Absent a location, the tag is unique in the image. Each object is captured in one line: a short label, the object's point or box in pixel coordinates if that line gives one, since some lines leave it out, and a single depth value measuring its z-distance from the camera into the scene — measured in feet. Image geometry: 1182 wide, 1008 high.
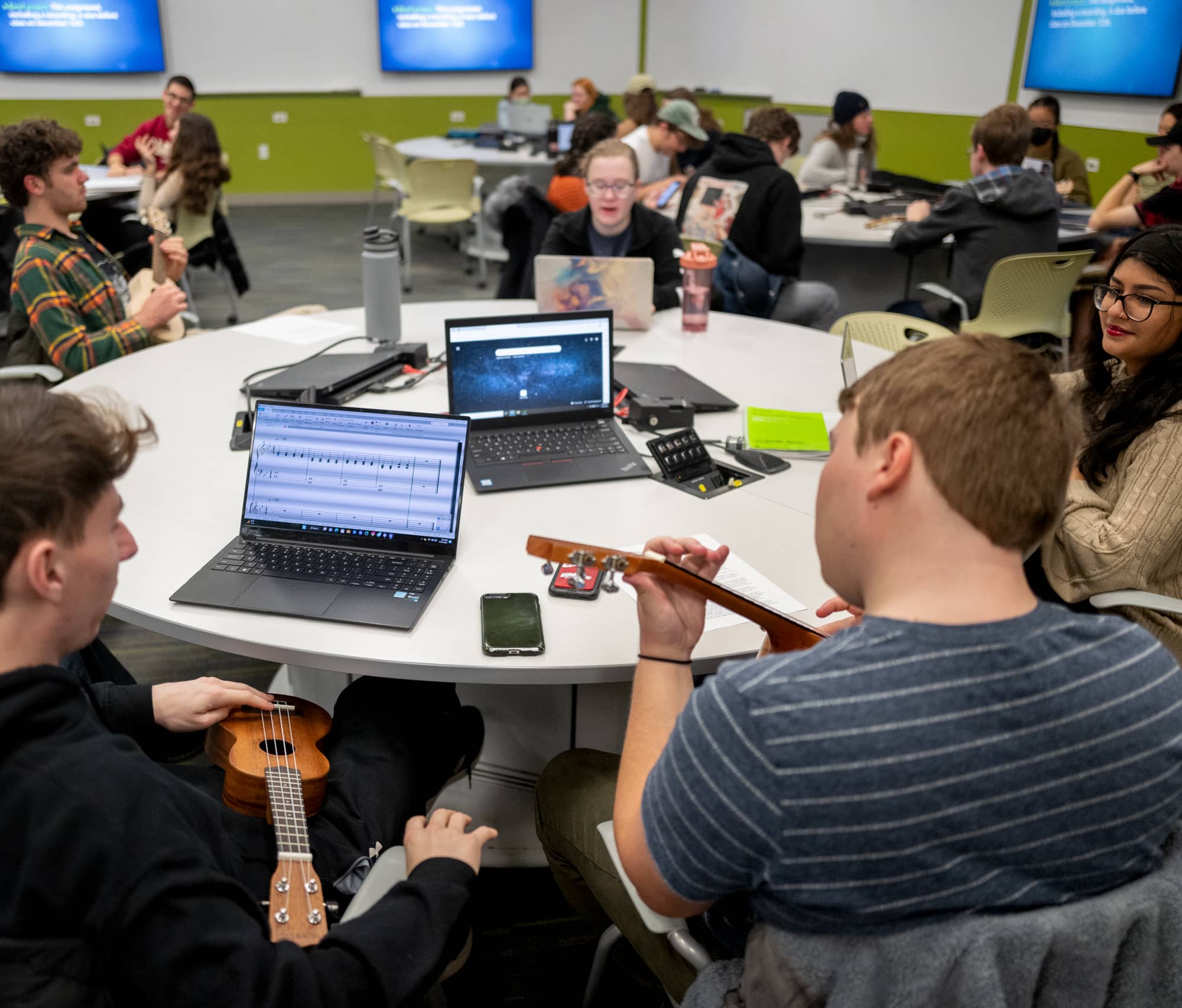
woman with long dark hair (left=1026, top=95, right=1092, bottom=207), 19.48
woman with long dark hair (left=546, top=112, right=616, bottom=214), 15.51
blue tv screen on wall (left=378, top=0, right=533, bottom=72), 30.35
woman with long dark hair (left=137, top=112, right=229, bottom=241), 15.60
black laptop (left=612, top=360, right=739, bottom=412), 8.17
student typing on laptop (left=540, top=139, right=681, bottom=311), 10.91
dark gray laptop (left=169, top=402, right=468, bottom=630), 5.62
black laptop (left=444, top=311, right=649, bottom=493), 7.11
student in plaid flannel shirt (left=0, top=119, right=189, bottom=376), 9.26
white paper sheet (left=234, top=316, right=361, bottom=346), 9.87
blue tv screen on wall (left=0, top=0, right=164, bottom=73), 27.48
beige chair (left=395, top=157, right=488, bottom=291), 20.83
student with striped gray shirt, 2.81
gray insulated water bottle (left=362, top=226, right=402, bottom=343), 9.35
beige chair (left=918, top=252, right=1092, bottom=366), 12.96
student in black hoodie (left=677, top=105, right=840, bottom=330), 13.38
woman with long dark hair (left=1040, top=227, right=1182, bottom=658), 5.87
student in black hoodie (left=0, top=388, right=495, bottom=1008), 2.92
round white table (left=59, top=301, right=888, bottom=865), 5.03
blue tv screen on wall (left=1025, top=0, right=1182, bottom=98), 21.47
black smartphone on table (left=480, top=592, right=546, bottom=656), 4.98
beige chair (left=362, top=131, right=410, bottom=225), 22.29
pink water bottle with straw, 10.09
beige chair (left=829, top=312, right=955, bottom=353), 10.71
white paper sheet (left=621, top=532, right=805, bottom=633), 5.39
